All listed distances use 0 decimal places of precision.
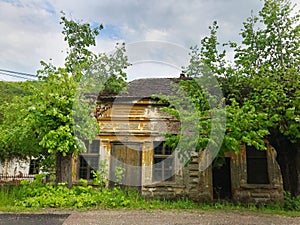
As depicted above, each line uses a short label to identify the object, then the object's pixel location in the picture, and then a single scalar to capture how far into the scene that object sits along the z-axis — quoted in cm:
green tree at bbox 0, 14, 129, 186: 713
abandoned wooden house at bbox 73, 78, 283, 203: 1013
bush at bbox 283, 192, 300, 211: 772
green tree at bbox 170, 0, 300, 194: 692
